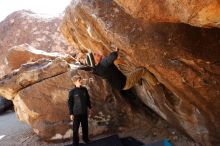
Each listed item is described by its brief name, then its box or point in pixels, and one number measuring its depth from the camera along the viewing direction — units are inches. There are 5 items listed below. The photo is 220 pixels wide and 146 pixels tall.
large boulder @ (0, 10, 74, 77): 557.3
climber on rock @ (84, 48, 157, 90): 178.6
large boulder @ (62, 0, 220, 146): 141.4
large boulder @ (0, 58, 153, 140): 225.5
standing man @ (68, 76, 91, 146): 186.3
